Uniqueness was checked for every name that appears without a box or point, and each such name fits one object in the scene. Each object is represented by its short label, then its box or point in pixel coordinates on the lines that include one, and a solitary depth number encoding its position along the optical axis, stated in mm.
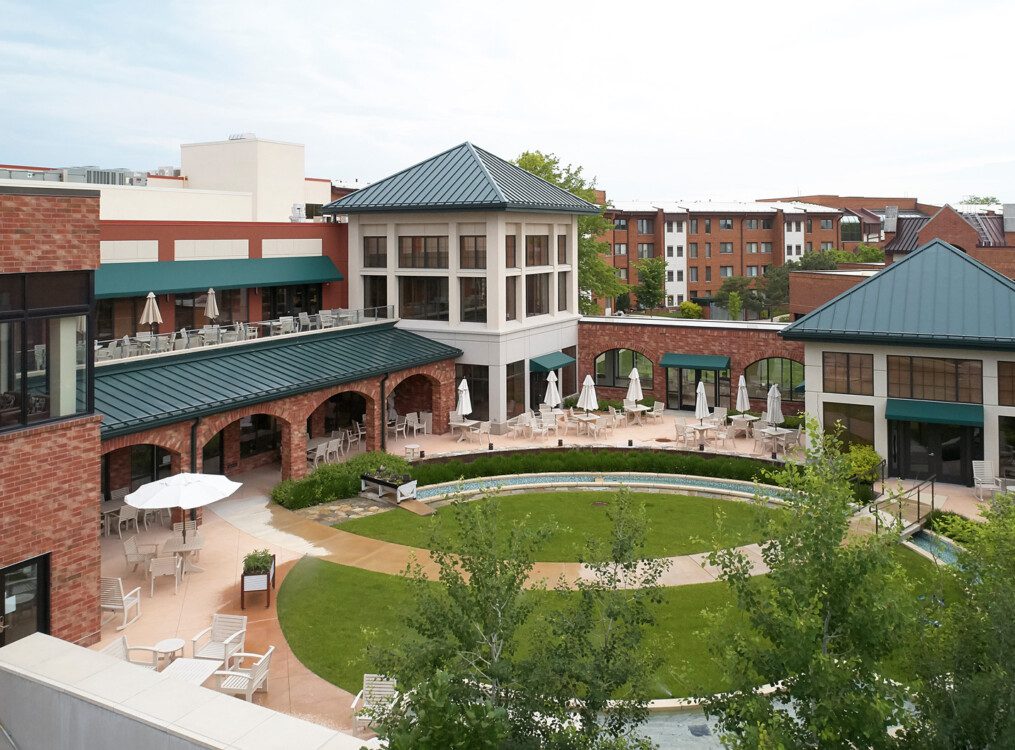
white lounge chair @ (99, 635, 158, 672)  14078
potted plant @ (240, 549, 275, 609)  17453
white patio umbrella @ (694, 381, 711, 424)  32062
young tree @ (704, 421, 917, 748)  7719
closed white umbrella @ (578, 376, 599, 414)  33250
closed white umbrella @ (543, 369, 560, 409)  34062
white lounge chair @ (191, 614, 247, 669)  14484
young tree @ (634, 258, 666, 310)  76125
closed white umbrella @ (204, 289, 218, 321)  28984
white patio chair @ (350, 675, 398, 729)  12250
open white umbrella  18281
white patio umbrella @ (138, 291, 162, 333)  25953
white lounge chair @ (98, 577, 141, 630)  16500
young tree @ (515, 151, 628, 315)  49562
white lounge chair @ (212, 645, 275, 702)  13320
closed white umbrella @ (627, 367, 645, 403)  34344
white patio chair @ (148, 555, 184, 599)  18500
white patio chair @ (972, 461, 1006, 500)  25125
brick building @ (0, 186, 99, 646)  14141
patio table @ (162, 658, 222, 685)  13367
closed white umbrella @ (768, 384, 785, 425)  31297
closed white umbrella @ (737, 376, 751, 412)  32688
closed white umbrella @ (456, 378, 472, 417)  31938
